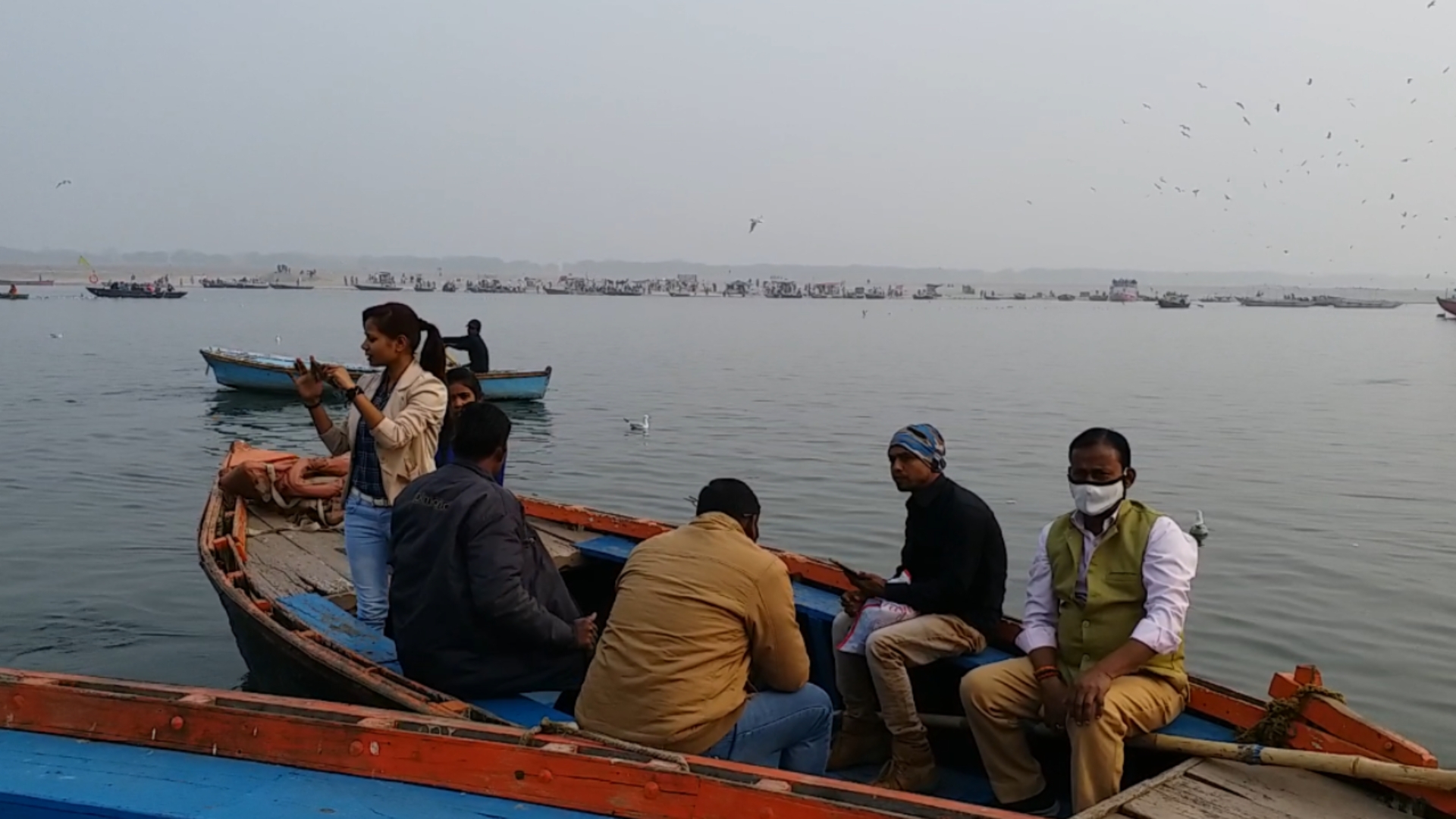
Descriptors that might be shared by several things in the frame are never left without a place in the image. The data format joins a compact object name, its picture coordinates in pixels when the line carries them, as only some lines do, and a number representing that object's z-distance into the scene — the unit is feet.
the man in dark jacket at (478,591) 13.85
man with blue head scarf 15.58
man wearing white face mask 12.68
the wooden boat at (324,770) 11.07
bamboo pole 11.02
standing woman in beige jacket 17.53
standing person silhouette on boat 46.00
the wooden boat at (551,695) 11.66
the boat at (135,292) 240.12
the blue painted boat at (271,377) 81.15
